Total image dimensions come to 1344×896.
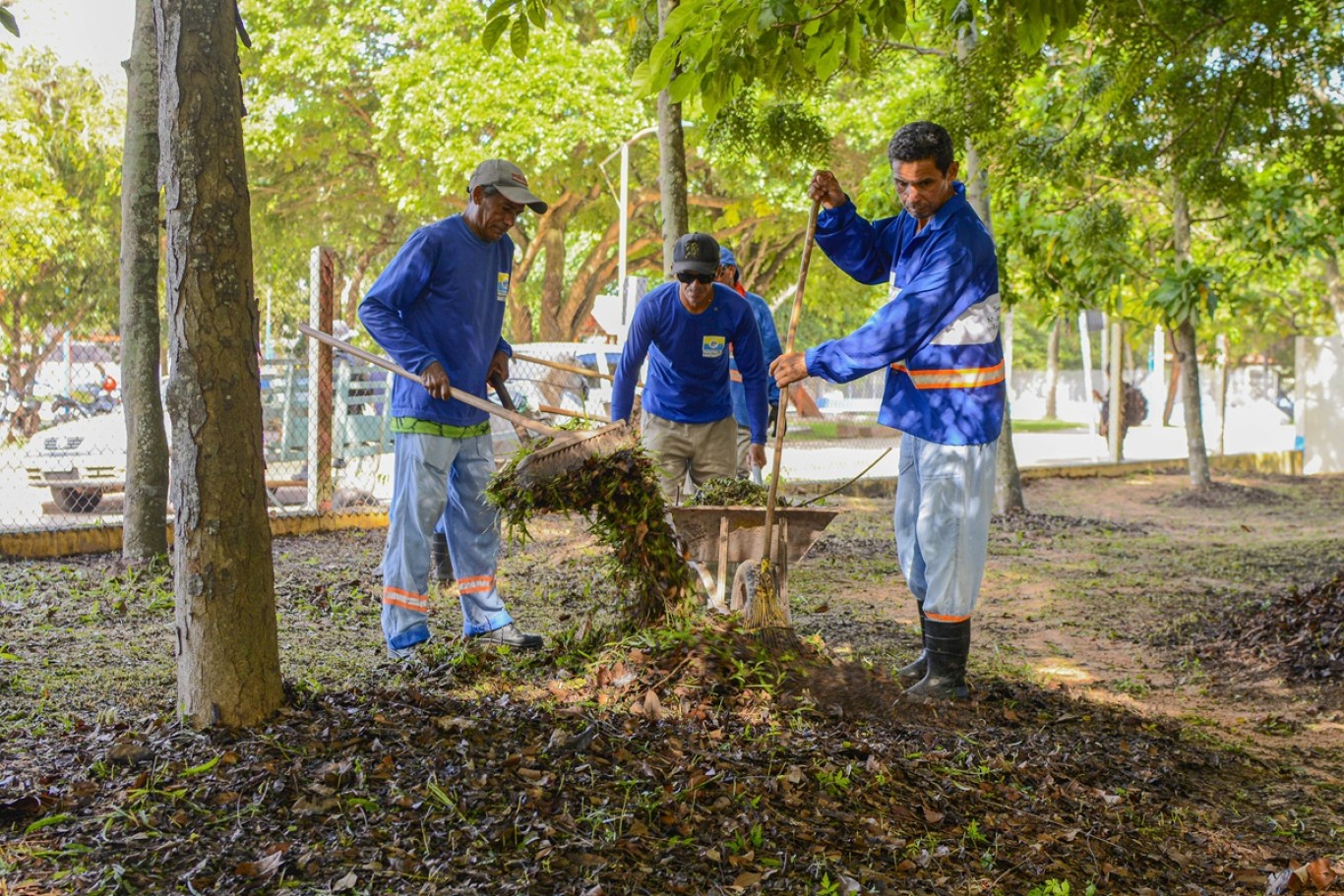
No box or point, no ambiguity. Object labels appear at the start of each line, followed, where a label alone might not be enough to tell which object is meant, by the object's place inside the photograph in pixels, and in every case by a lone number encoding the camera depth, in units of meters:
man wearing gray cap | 5.49
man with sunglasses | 6.69
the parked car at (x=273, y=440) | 11.23
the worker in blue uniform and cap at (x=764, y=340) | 8.05
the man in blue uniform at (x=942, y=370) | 5.04
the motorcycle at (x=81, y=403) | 11.84
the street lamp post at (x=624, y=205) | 18.99
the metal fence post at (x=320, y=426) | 10.61
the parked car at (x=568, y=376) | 15.02
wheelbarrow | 5.70
